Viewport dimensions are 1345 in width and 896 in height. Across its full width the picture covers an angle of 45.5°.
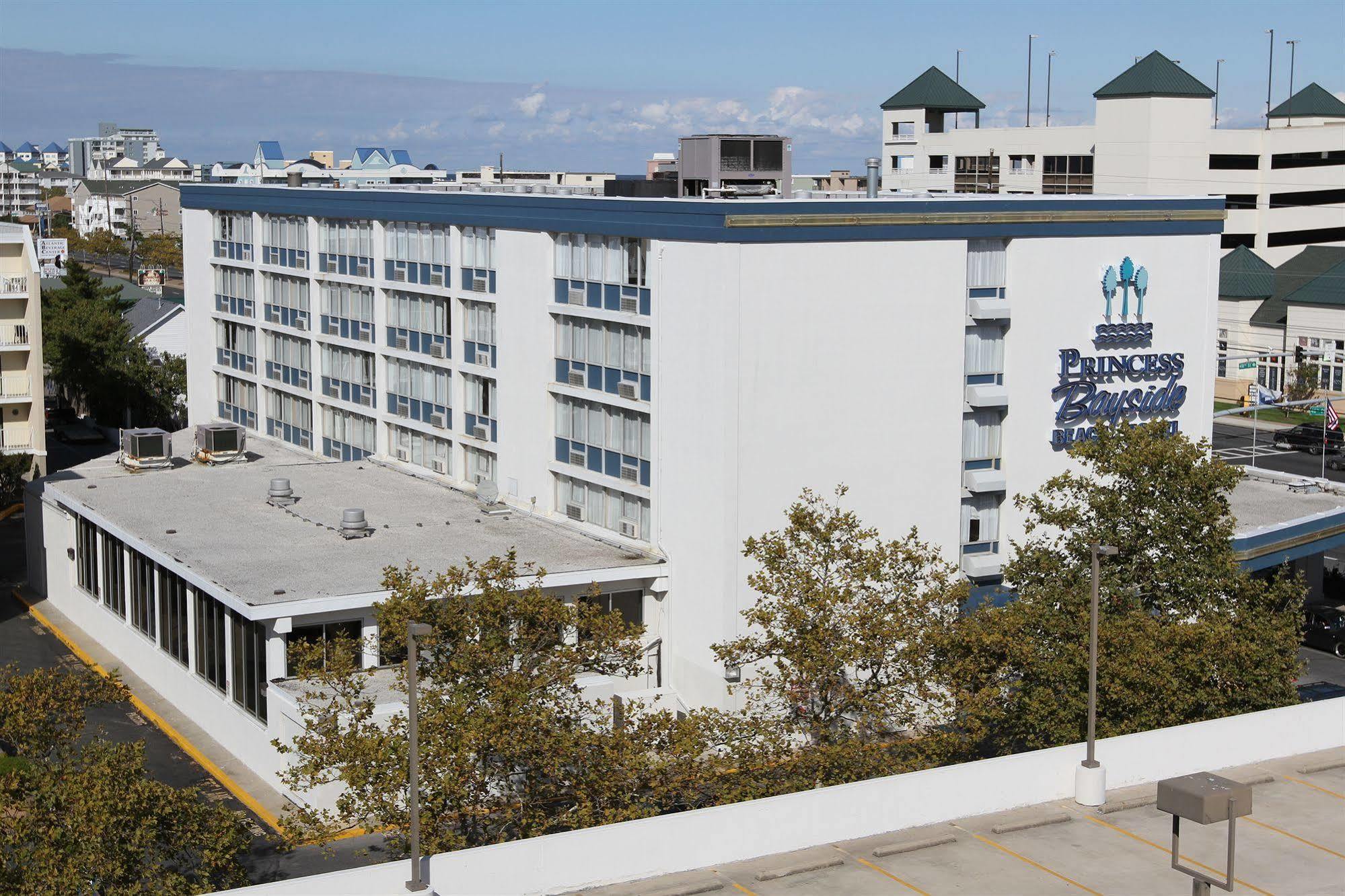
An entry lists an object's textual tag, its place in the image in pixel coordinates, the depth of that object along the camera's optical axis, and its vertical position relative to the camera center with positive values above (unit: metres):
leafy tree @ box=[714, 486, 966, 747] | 36.41 -8.78
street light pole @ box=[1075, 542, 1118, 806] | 31.67 -10.29
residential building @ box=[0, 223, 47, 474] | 74.31 -4.28
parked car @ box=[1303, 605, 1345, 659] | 56.88 -13.25
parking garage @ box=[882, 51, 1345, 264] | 122.75 +8.01
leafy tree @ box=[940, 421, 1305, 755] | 37.34 -8.89
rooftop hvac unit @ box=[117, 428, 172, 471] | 62.66 -8.10
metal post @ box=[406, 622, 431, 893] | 25.14 -8.19
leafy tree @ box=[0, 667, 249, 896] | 25.42 -9.59
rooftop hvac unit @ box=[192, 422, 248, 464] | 64.62 -8.08
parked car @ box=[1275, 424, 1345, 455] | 97.12 -11.26
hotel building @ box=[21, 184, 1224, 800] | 44.06 -4.79
